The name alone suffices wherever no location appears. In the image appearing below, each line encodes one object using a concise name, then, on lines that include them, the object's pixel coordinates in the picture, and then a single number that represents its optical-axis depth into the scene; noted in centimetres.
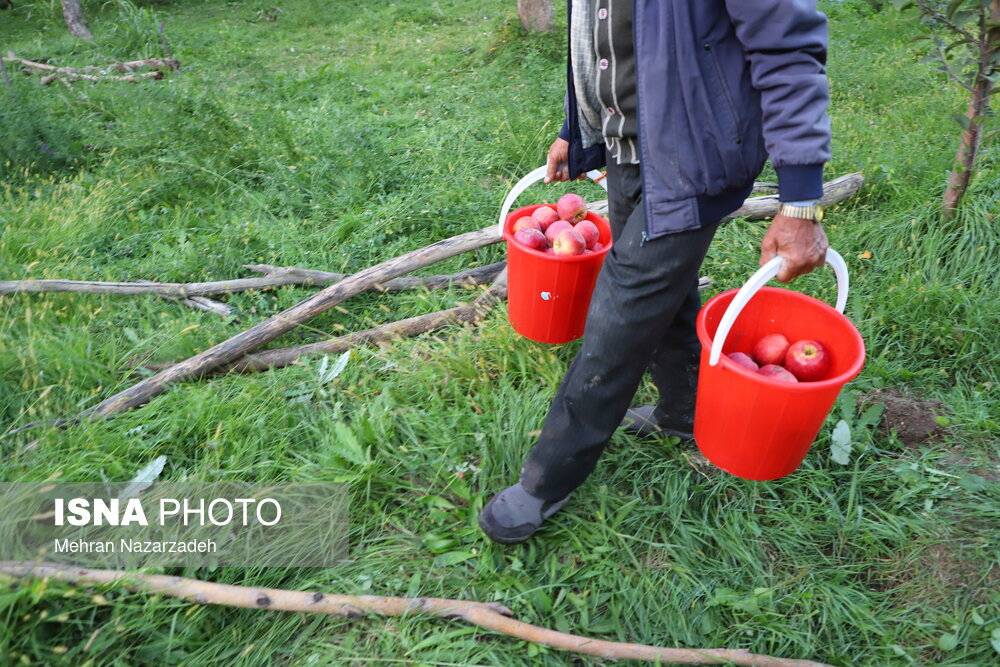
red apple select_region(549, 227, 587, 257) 264
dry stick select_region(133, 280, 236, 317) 337
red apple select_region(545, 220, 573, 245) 282
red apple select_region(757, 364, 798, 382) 206
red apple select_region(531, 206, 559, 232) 297
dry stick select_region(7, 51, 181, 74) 721
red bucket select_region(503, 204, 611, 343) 261
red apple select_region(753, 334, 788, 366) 223
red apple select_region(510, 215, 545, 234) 293
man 157
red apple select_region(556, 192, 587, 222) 299
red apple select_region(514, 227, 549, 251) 277
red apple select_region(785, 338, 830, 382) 211
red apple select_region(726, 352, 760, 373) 214
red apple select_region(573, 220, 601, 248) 284
